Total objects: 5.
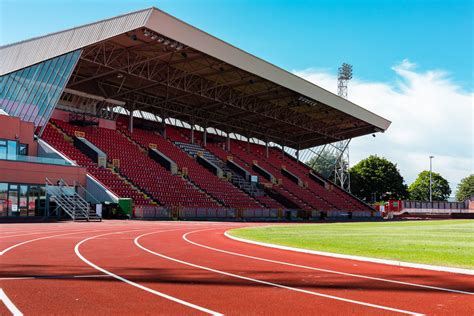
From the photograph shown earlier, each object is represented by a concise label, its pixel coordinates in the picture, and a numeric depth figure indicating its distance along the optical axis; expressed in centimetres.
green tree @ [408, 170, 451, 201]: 13812
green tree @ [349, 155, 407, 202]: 10225
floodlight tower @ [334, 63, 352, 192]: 7906
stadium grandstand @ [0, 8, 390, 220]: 3681
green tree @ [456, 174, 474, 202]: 14389
